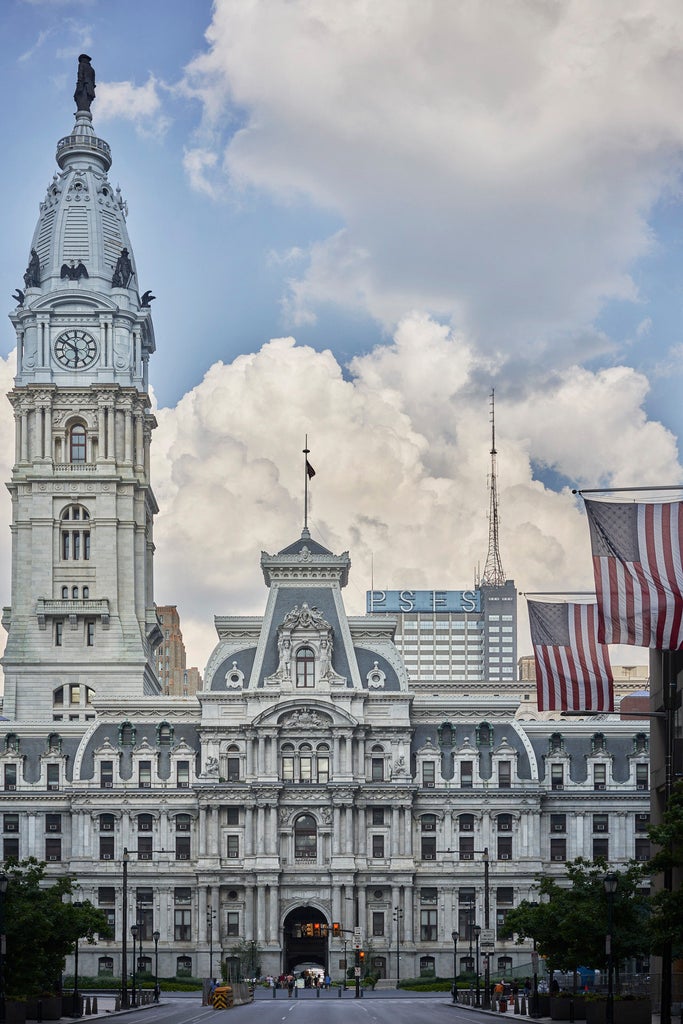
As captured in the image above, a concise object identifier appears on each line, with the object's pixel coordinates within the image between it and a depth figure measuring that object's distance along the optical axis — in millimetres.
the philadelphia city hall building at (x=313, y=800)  162375
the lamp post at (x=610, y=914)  76312
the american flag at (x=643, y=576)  65312
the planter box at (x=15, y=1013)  84312
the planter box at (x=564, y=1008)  91938
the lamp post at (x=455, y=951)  142525
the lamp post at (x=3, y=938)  81562
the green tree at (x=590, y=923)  95625
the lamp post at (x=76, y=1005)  97375
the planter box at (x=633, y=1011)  80562
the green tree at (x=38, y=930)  89938
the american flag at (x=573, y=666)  72938
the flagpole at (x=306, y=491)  178525
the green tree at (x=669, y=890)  69812
